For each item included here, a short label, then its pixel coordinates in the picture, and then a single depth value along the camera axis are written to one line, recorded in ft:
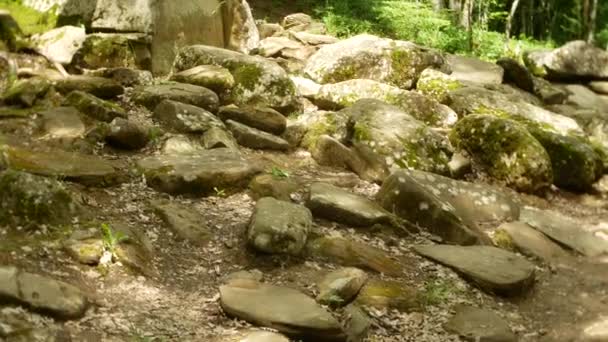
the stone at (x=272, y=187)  18.86
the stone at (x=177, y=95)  23.72
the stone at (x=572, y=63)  43.96
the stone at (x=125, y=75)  25.34
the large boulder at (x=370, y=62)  32.19
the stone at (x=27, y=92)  21.45
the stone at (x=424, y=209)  19.22
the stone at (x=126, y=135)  19.95
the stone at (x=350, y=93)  29.01
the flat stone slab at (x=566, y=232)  21.16
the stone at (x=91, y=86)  22.91
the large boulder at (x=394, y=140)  23.41
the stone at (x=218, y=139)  21.40
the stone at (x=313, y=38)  39.96
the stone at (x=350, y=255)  16.44
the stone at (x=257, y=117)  24.67
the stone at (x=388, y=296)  14.90
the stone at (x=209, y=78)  26.30
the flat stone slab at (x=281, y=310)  12.45
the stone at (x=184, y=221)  16.06
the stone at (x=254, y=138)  23.34
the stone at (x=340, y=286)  13.98
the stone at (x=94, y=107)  21.30
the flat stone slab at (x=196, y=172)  18.02
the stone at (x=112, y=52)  26.07
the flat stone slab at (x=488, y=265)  16.88
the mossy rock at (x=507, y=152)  24.98
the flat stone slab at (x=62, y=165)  16.61
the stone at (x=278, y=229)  15.61
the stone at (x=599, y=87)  44.11
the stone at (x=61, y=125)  19.67
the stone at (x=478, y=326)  14.29
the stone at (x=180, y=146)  20.42
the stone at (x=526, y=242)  20.02
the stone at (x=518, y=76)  37.91
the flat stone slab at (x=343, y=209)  18.42
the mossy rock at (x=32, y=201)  14.01
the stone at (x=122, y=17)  27.27
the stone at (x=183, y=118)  22.22
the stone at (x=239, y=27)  34.37
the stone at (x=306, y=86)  29.98
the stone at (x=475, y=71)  36.60
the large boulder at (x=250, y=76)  26.83
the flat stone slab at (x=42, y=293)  11.22
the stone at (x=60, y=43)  25.57
